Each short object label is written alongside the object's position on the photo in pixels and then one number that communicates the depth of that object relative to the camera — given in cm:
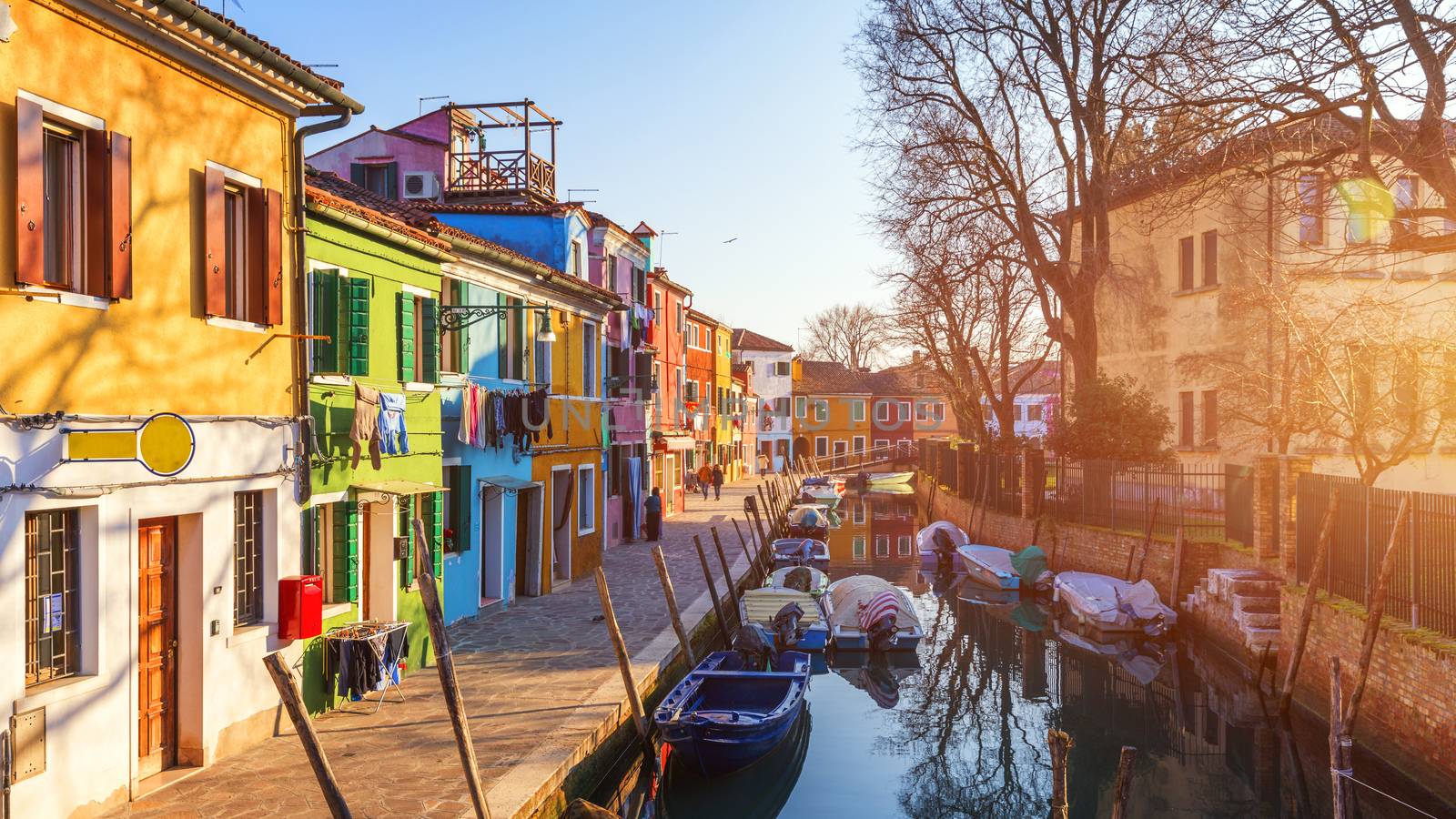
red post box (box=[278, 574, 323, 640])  1055
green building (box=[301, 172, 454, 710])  1170
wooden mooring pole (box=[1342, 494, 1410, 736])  1147
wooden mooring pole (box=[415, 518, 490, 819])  816
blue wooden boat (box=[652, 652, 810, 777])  1214
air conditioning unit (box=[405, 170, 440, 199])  2620
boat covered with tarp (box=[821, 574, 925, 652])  1988
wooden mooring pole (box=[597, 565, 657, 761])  1163
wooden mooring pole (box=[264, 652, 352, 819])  720
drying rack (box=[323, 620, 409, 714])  1151
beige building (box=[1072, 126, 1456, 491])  1172
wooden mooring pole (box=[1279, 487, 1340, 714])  1376
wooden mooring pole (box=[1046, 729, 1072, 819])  810
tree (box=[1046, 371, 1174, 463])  2667
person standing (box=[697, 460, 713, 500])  5006
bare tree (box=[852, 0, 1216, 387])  2561
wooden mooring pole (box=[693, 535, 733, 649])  1820
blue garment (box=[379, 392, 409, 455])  1259
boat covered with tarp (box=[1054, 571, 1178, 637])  1984
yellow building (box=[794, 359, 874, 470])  7544
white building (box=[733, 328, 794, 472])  7238
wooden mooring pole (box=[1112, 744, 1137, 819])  768
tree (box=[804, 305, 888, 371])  8638
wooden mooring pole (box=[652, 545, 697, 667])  1441
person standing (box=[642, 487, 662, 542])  2912
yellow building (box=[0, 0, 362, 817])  759
